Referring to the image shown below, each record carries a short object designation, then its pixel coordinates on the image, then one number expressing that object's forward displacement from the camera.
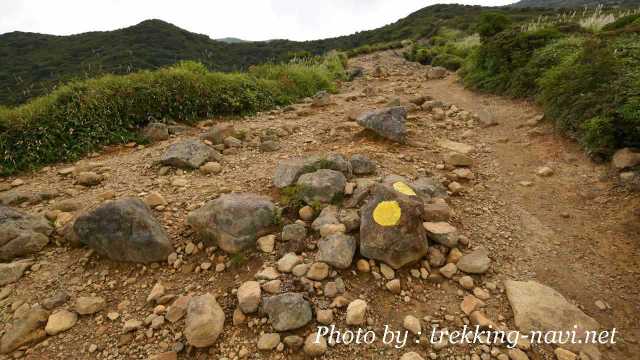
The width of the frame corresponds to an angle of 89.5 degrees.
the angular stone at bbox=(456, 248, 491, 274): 2.81
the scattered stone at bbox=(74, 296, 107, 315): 2.63
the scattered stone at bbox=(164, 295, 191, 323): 2.51
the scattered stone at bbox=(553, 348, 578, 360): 2.14
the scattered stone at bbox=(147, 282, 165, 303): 2.70
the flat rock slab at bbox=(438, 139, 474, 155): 5.25
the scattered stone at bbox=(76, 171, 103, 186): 4.55
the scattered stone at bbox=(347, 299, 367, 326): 2.36
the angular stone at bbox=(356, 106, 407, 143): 5.32
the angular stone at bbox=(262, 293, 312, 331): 2.32
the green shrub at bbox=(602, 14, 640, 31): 7.82
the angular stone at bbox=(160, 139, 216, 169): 4.76
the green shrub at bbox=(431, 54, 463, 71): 12.25
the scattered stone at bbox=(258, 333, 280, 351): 2.23
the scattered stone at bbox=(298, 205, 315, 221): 3.34
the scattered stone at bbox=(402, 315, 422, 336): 2.34
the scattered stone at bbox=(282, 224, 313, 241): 3.07
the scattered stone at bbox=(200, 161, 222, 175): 4.66
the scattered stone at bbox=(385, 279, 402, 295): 2.62
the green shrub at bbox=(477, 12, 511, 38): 10.00
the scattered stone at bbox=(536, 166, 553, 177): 4.39
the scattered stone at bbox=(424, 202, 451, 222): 3.31
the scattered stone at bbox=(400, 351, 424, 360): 2.13
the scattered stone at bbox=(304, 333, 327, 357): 2.19
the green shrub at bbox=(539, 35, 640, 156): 4.14
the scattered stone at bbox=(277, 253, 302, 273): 2.76
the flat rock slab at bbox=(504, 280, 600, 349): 2.37
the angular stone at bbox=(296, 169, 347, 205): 3.49
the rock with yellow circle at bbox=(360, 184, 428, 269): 2.77
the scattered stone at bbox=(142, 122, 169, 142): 6.12
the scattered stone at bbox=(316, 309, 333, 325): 2.36
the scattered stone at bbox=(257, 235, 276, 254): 2.98
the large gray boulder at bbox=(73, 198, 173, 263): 3.01
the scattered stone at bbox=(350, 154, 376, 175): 4.18
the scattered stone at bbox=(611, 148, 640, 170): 3.78
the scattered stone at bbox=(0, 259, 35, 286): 2.90
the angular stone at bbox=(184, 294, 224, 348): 2.28
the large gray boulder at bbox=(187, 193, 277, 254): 3.02
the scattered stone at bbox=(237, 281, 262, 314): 2.46
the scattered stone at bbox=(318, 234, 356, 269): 2.75
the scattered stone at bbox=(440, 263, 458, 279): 2.78
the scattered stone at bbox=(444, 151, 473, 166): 4.71
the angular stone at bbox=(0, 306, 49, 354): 2.39
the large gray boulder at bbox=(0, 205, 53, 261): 3.12
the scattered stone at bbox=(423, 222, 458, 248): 3.01
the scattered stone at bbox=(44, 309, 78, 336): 2.49
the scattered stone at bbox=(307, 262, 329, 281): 2.67
